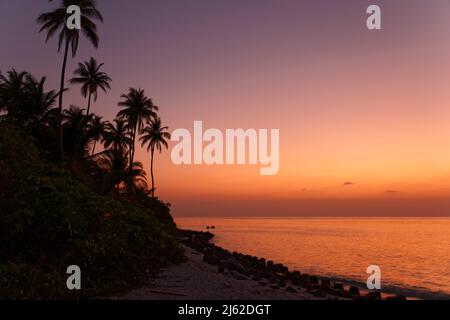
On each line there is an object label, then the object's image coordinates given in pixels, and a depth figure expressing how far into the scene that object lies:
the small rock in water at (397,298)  18.08
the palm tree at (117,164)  34.85
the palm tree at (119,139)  50.20
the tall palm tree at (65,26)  30.64
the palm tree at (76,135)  33.41
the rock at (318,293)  17.81
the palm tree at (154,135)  62.50
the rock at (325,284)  21.73
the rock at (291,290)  18.14
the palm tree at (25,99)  33.88
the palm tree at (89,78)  46.84
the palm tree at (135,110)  53.91
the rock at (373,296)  18.96
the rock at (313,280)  23.60
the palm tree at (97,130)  33.72
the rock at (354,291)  20.82
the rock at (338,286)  21.42
